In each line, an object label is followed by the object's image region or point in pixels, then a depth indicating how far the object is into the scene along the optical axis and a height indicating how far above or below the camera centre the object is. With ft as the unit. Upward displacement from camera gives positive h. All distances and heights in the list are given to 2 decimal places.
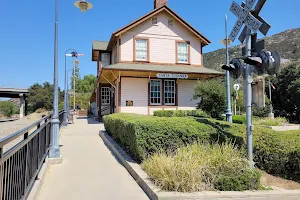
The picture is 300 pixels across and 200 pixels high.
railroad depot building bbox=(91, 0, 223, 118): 62.49 +10.64
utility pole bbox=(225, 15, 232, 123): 50.14 +0.63
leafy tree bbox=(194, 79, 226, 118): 54.60 +2.05
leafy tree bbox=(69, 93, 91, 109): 222.77 +3.41
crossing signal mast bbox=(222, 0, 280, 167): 16.79 +2.99
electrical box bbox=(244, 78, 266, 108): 18.21 +0.84
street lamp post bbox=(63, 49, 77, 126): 66.53 -3.97
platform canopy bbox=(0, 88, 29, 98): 175.07 +9.28
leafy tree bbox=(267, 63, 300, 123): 100.22 +4.64
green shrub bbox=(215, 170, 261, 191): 14.97 -4.49
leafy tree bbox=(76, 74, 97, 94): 341.82 +27.86
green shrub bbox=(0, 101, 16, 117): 255.29 -3.11
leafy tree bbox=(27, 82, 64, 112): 170.47 +5.20
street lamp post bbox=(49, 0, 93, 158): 25.38 -1.42
